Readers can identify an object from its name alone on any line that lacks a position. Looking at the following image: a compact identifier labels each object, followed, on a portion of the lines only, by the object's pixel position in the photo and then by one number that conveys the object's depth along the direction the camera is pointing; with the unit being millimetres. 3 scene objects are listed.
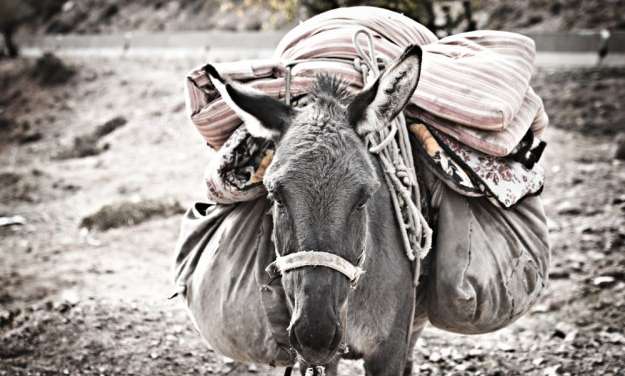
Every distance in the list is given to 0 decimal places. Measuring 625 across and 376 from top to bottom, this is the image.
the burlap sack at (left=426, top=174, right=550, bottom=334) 6434
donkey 4801
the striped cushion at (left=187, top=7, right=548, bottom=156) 6301
